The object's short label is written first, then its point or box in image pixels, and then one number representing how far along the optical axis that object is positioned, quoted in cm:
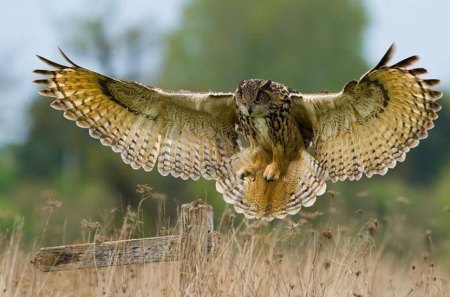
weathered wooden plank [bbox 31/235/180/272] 1769
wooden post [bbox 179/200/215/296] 1738
